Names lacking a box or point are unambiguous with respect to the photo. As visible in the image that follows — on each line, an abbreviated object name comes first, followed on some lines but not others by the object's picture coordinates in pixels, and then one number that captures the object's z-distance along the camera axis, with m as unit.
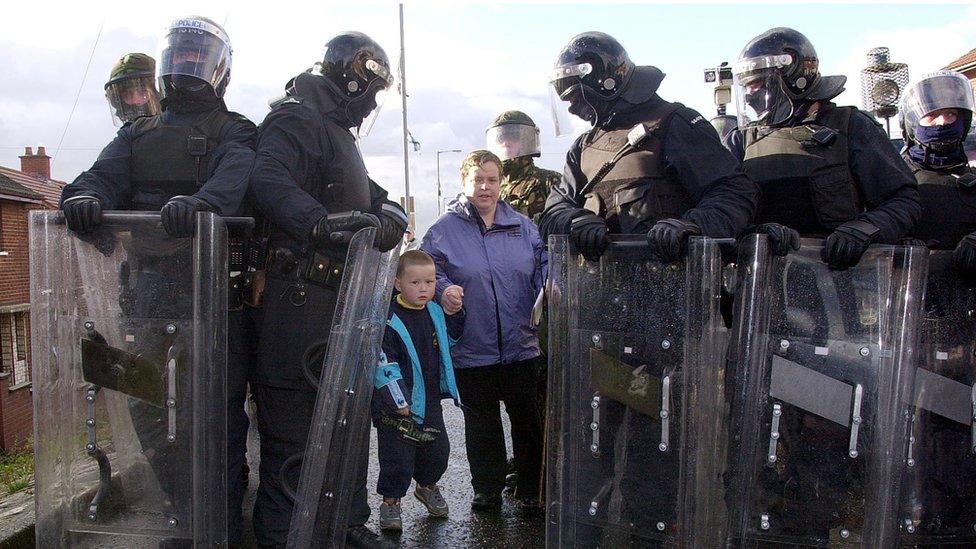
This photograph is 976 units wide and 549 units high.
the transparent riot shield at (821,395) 2.79
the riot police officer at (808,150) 3.28
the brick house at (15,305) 26.77
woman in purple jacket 4.11
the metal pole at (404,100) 19.20
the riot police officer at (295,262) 3.19
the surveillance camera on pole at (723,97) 6.15
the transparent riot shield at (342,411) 2.98
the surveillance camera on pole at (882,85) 6.16
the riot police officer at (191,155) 3.28
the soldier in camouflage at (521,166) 5.41
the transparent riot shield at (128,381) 2.92
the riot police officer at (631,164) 3.08
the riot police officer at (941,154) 3.66
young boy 3.67
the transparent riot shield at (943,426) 3.02
